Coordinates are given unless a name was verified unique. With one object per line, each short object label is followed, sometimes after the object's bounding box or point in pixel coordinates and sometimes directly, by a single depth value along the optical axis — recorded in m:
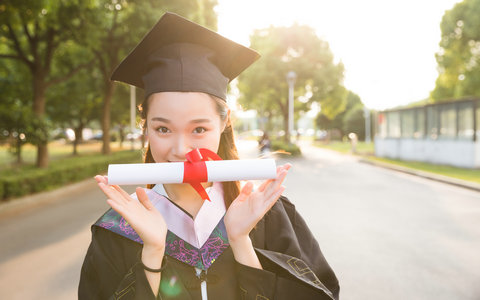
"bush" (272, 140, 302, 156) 24.91
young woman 1.41
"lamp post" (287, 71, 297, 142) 23.80
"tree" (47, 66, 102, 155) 21.66
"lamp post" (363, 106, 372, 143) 49.69
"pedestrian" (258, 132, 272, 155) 18.89
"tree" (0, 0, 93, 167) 9.78
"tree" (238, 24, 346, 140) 27.41
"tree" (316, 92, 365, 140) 51.06
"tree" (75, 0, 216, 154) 11.38
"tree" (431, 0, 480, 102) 24.75
